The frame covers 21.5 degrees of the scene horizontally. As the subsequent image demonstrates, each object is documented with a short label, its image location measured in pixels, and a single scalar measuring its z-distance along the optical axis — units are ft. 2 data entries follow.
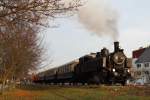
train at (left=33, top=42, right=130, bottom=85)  142.72
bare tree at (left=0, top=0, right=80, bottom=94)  37.45
